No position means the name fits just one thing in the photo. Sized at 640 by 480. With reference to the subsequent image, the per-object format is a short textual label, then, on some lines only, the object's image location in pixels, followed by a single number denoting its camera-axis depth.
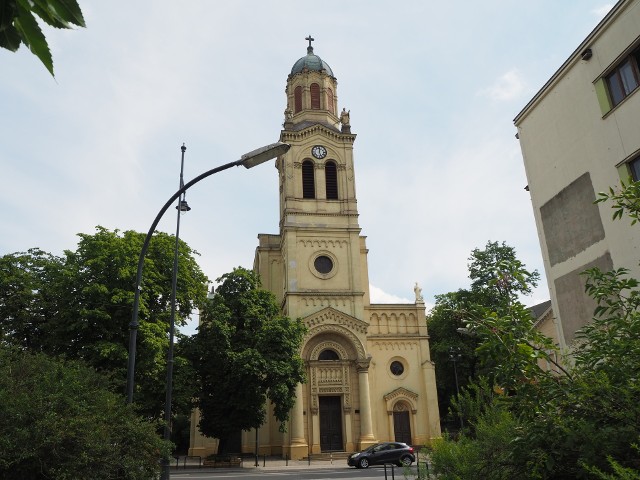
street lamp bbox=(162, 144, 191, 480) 13.50
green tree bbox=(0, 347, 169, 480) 9.07
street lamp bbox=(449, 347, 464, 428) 41.44
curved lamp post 11.34
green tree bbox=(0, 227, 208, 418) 23.31
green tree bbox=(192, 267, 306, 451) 28.92
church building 35.97
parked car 27.98
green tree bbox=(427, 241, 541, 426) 40.22
